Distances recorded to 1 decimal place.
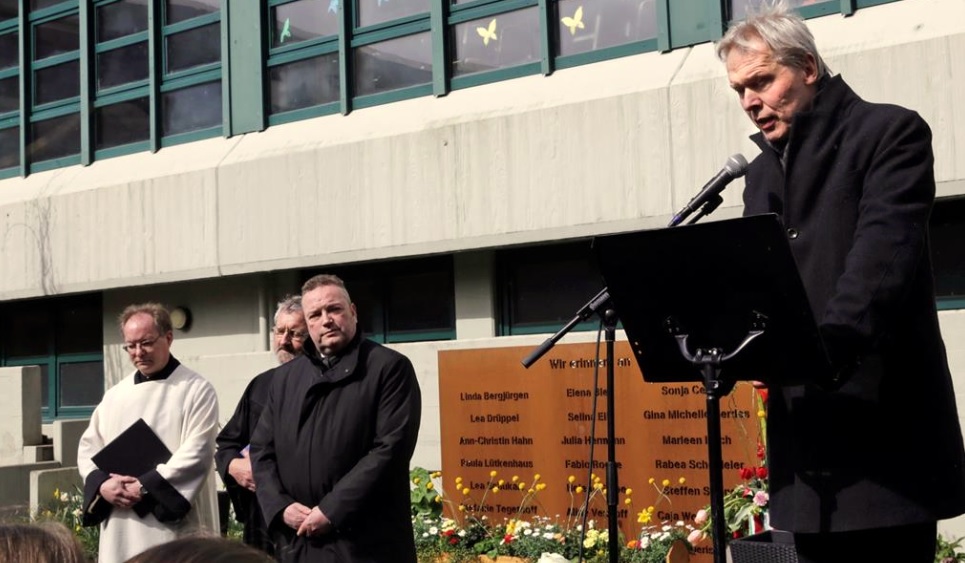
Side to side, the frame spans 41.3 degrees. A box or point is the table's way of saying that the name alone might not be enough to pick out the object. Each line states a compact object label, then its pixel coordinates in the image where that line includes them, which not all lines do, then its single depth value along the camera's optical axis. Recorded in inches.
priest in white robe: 252.7
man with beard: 241.9
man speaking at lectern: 114.6
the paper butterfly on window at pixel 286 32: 489.7
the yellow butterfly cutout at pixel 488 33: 429.1
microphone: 144.3
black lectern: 110.8
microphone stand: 171.2
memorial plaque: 318.3
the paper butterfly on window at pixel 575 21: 410.3
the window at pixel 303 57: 474.0
